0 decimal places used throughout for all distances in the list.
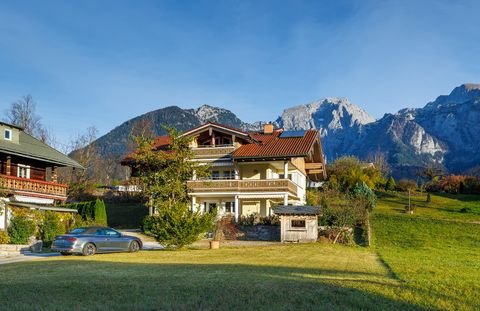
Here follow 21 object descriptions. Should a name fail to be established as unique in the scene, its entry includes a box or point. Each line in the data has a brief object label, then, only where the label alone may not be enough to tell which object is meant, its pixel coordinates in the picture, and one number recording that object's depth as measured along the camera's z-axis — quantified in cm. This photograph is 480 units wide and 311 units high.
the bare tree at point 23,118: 5688
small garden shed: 3131
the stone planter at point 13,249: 2558
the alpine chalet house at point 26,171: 3406
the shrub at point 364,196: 3554
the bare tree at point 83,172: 5553
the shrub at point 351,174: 5306
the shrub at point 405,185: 5927
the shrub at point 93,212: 3884
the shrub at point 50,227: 3212
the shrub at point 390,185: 5900
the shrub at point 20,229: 3017
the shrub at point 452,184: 5712
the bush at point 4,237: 2932
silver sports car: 2264
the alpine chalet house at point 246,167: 3928
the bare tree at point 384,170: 7963
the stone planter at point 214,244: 2739
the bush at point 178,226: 2581
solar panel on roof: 4362
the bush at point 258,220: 3497
